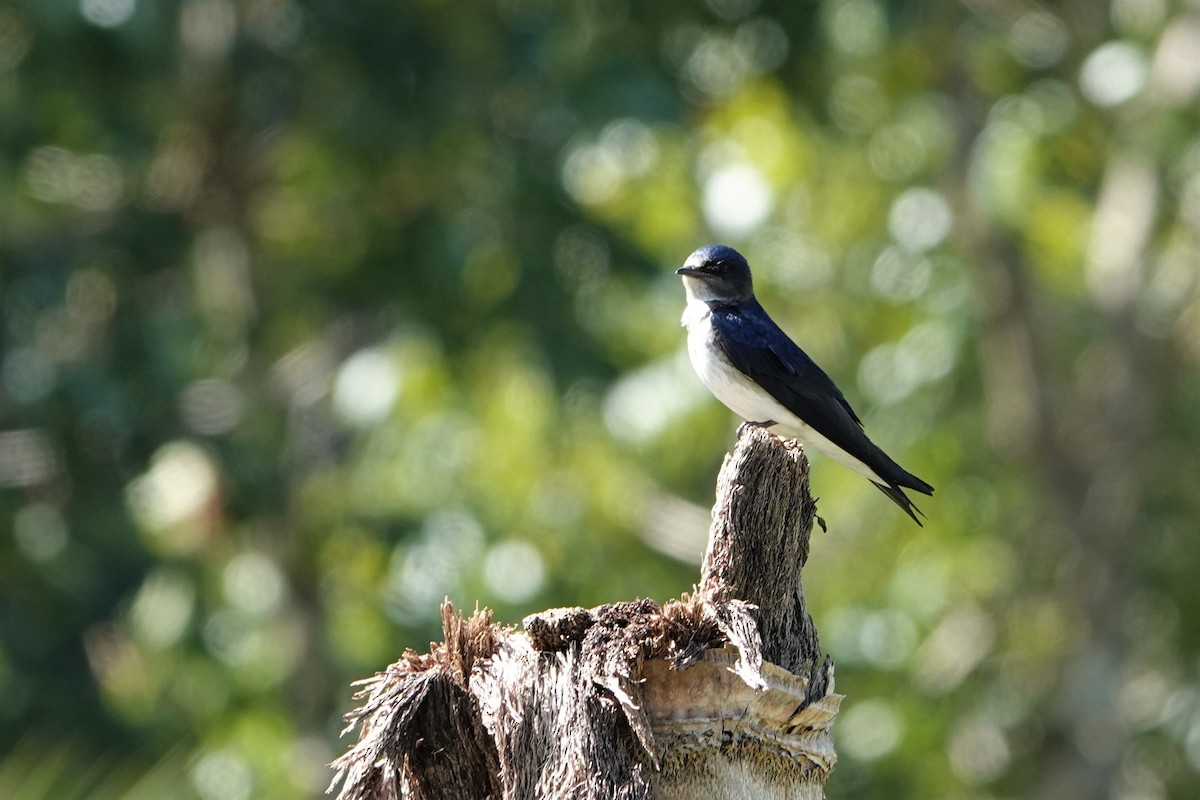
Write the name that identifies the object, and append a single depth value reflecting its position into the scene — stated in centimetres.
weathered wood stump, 1060
